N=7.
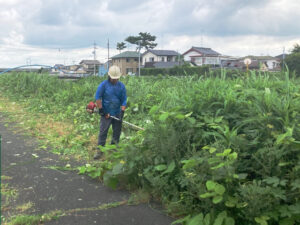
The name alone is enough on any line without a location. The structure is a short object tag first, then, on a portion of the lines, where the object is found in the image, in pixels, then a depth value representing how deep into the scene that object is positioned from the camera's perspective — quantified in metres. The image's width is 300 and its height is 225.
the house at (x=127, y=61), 54.38
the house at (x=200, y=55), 56.08
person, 5.43
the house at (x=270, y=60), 59.33
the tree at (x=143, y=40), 59.87
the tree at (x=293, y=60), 25.71
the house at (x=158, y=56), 57.12
